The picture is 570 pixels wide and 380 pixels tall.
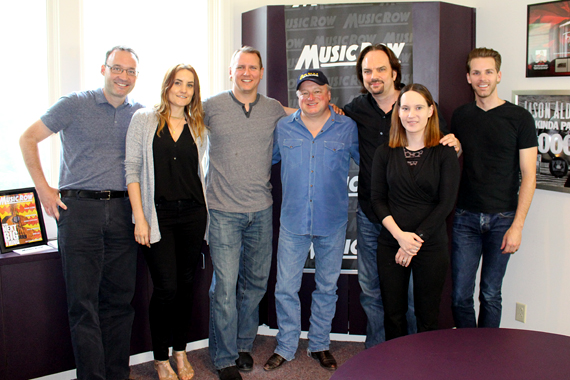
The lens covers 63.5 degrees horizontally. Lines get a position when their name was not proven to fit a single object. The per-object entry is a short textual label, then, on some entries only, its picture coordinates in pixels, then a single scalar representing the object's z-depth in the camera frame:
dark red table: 1.31
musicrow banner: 2.99
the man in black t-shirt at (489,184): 2.46
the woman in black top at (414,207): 2.17
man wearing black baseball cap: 2.62
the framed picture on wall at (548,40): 2.64
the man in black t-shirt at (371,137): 2.54
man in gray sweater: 2.60
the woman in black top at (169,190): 2.33
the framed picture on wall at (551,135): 2.65
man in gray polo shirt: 2.29
